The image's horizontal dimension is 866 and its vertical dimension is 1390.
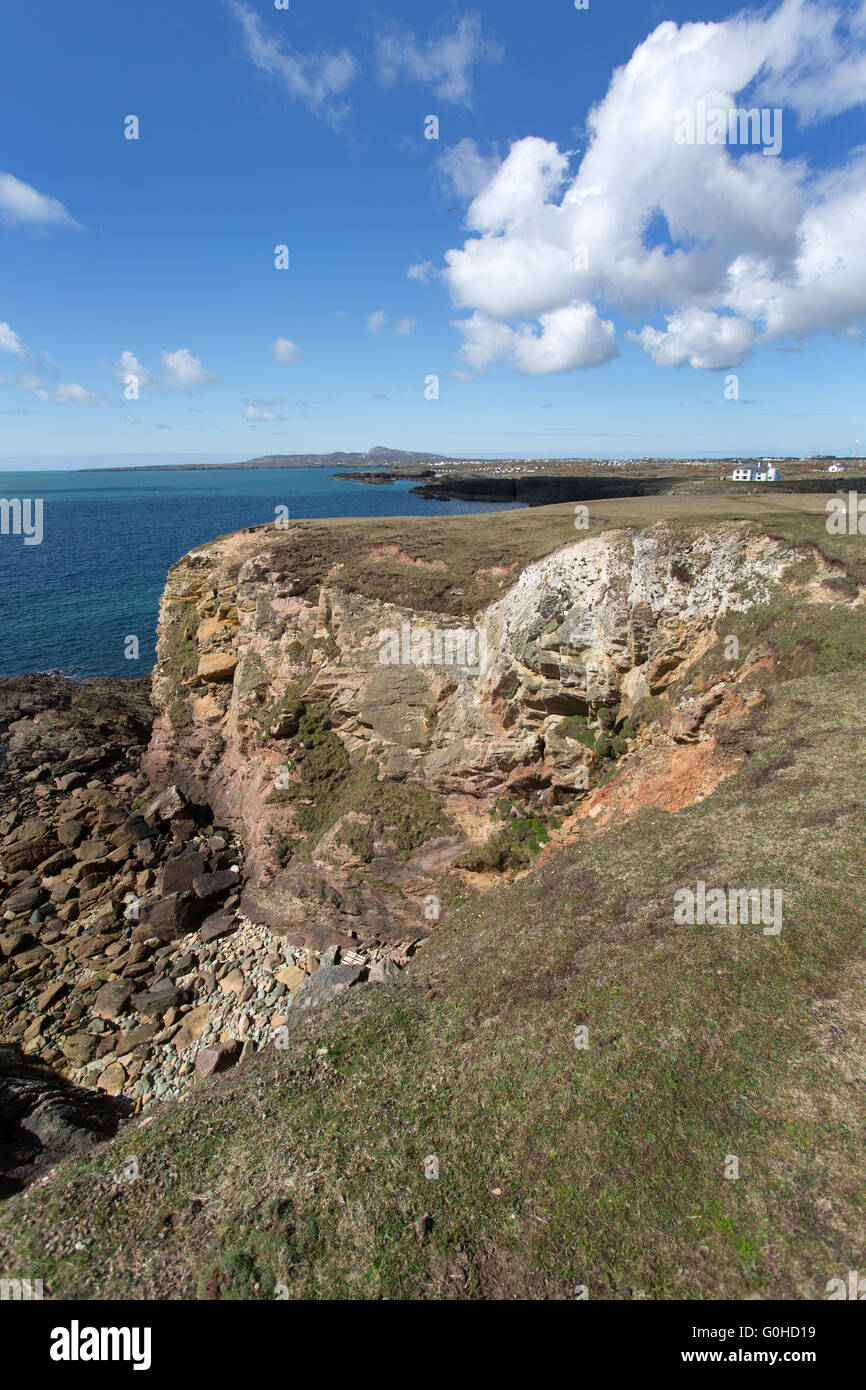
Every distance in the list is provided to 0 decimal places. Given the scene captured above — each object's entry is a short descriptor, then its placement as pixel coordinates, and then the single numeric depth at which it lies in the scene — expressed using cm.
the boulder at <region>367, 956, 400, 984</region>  1558
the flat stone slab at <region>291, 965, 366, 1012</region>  1552
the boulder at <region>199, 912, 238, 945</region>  2017
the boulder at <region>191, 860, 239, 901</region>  2130
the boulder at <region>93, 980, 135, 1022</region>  1769
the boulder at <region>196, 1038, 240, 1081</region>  1460
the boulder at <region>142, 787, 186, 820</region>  2416
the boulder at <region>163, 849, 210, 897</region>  2150
